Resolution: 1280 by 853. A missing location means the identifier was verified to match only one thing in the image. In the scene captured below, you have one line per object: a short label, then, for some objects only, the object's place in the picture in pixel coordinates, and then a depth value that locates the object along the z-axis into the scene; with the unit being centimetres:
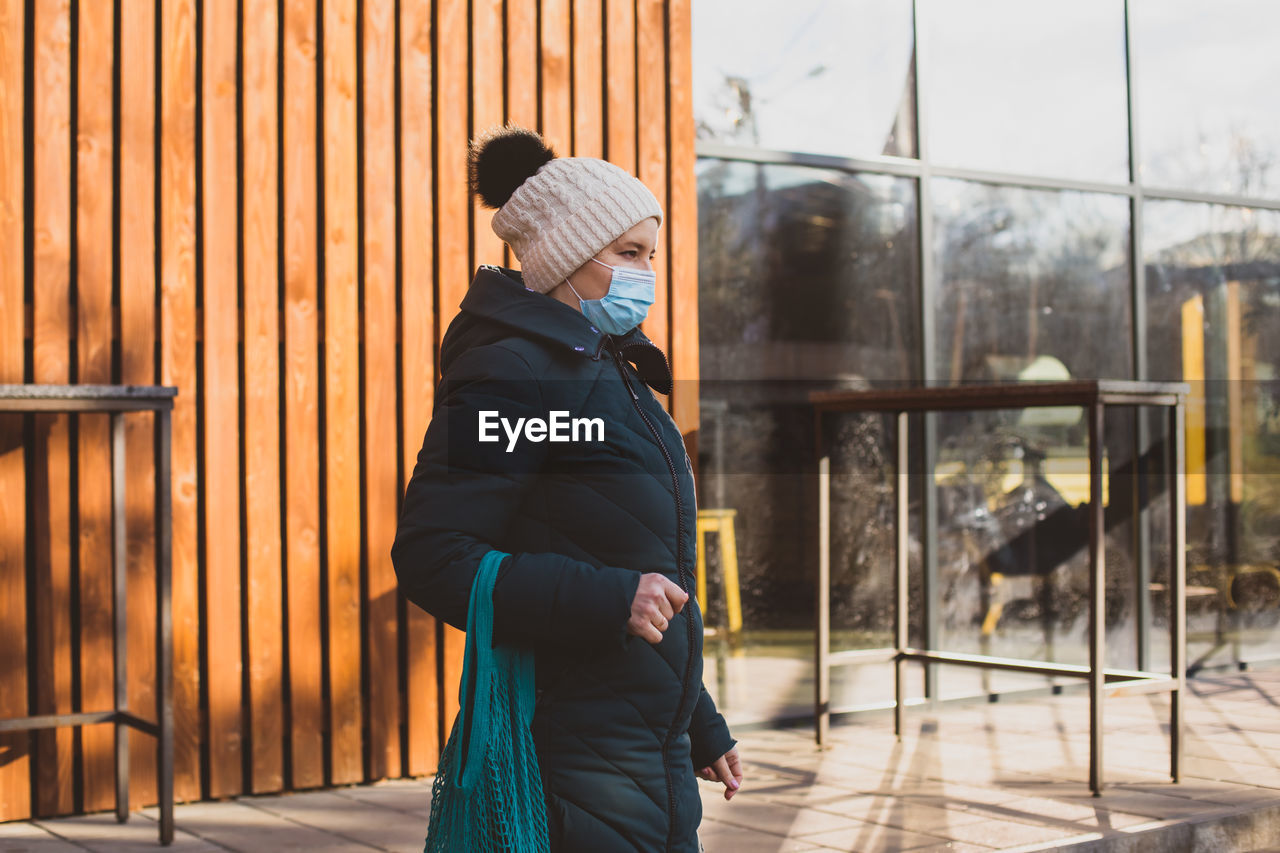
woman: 178
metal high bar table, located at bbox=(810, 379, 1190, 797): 457
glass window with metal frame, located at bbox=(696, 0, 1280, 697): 616
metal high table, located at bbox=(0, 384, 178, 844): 391
